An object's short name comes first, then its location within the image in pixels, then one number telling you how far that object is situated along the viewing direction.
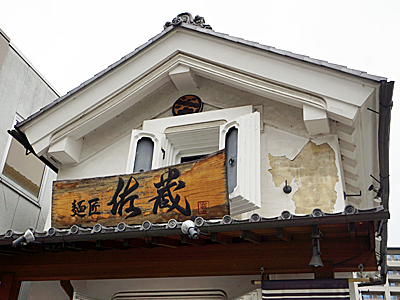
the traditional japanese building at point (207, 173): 5.68
